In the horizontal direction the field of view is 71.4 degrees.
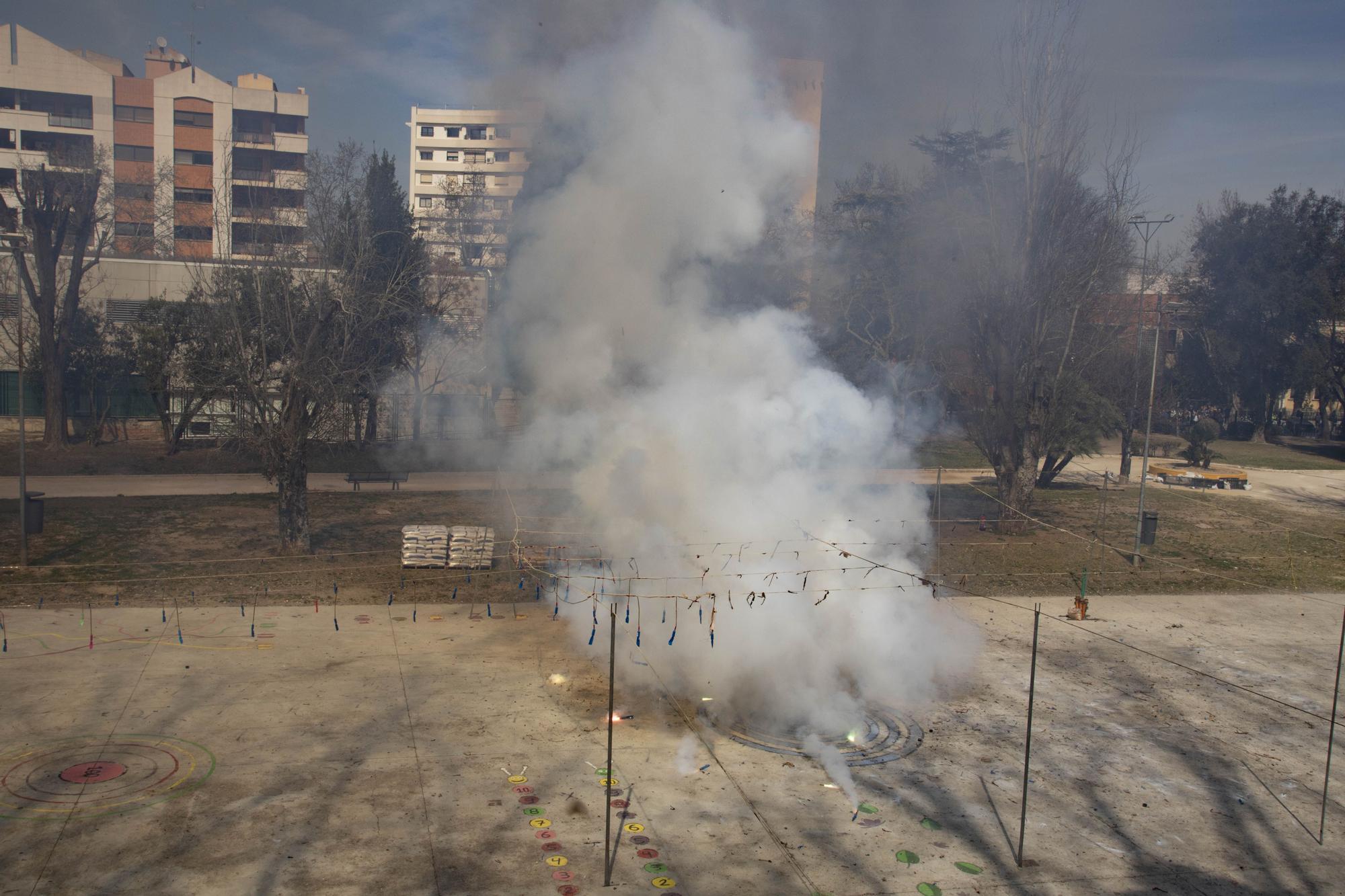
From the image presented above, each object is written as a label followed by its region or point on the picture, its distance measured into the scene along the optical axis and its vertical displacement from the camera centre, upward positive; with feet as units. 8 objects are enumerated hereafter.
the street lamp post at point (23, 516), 59.52 -10.56
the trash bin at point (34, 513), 63.82 -11.02
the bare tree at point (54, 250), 98.78 +11.39
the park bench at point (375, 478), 89.45 -11.03
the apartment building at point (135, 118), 195.52 +50.35
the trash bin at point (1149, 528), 76.84 -10.43
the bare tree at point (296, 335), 63.67 +2.01
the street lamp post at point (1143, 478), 72.08 -5.88
